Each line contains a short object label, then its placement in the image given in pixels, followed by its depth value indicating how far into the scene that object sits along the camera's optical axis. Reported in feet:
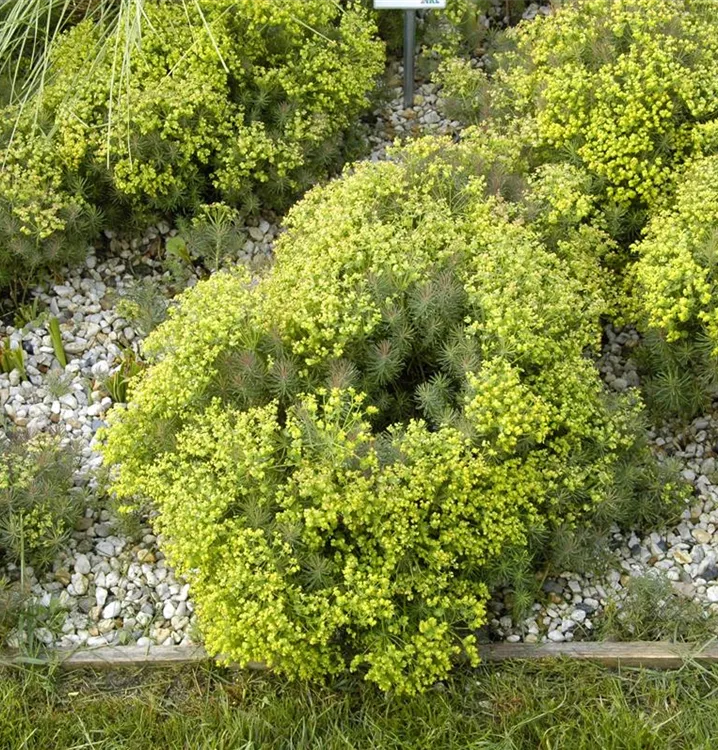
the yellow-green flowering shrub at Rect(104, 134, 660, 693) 10.44
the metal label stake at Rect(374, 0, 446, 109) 15.49
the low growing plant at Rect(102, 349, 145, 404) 13.57
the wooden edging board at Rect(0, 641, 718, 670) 11.13
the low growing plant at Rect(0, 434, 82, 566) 11.94
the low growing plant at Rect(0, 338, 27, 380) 13.94
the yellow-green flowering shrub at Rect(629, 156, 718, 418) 11.94
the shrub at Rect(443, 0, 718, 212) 13.65
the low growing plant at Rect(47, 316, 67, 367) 14.02
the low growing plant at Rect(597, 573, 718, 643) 11.41
